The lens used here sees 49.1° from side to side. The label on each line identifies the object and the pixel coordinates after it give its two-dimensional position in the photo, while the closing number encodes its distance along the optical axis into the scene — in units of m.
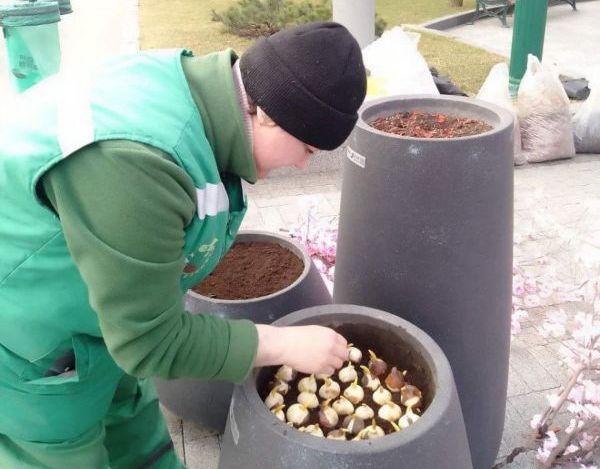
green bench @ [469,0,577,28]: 11.91
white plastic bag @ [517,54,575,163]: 4.65
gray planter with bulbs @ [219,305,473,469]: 1.22
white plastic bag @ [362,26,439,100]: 4.35
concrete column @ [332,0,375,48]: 5.55
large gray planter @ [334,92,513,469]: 1.65
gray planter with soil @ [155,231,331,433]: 1.92
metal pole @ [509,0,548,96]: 5.64
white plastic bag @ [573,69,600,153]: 4.88
